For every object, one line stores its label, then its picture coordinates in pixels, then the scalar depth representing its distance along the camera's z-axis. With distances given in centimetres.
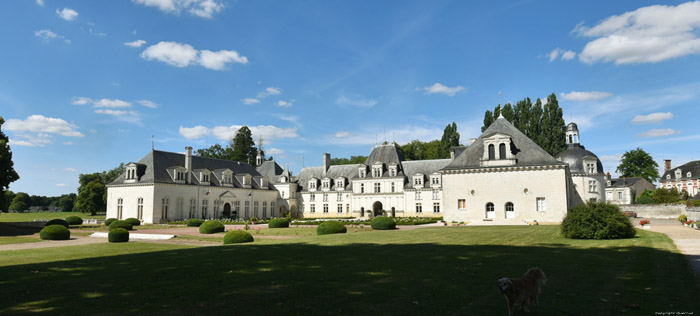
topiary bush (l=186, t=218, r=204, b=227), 3947
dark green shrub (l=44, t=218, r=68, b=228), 3633
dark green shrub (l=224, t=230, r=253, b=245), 2070
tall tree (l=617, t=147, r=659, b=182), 7850
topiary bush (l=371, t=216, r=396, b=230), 2955
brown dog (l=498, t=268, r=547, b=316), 578
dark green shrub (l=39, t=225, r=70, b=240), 2495
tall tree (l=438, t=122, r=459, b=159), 6488
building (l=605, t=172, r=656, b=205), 7175
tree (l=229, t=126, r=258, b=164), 8675
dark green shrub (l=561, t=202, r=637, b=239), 1862
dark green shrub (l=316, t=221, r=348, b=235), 2623
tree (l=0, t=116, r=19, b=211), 3036
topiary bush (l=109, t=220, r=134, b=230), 3206
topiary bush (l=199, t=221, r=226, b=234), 2911
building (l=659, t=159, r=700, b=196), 7038
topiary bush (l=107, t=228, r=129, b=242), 2266
